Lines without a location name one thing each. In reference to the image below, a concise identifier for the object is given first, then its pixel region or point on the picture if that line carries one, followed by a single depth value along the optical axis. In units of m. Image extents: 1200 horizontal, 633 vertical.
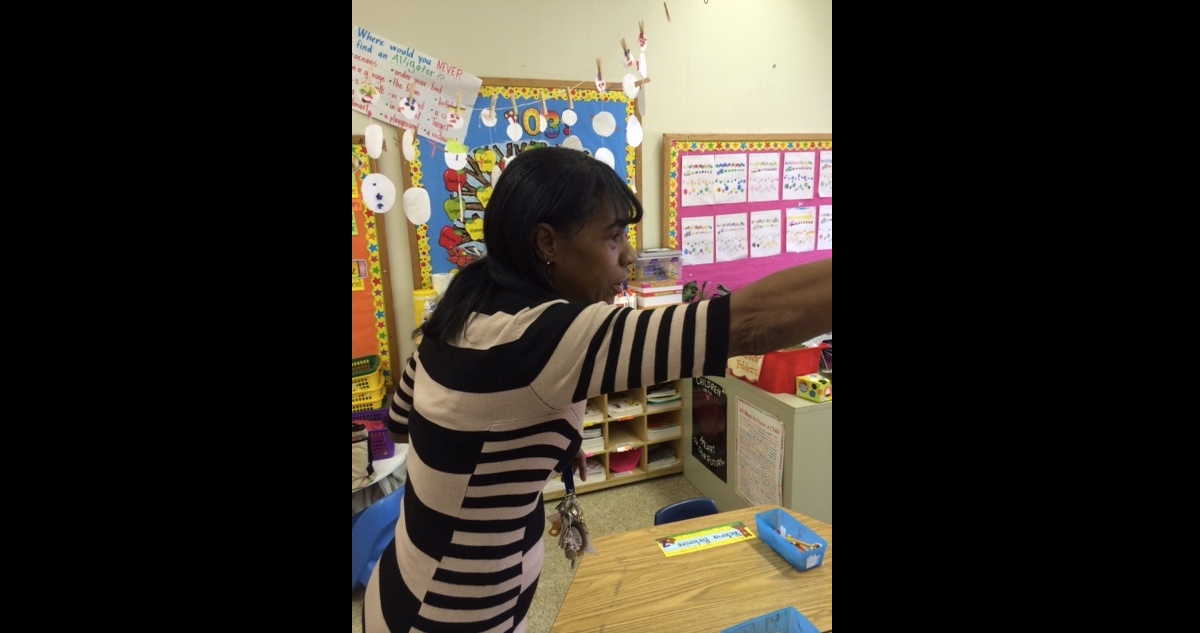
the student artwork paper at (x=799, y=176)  3.83
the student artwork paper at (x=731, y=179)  3.64
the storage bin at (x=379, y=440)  2.36
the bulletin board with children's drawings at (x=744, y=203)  3.57
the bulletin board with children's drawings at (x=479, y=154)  3.13
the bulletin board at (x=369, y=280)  3.04
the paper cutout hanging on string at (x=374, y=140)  2.67
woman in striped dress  0.68
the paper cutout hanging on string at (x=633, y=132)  3.14
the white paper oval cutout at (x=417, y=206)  2.86
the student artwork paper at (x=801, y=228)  3.91
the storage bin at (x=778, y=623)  1.14
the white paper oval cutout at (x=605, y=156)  3.30
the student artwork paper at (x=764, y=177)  3.74
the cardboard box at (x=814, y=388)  2.44
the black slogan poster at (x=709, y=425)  2.99
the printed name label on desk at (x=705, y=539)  1.52
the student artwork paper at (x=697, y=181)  3.55
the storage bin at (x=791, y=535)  1.40
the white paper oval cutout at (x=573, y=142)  3.10
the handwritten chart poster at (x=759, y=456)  2.51
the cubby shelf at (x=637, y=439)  3.27
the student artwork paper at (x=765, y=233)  3.81
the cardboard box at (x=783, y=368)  2.55
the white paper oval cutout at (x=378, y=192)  2.54
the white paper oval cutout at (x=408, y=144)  2.84
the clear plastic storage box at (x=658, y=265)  3.42
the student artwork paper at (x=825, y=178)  3.89
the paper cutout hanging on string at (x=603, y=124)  3.19
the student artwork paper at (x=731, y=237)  3.72
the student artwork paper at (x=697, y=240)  3.63
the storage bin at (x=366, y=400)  2.94
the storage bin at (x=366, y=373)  2.95
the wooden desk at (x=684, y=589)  1.26
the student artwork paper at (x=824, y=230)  3.98
